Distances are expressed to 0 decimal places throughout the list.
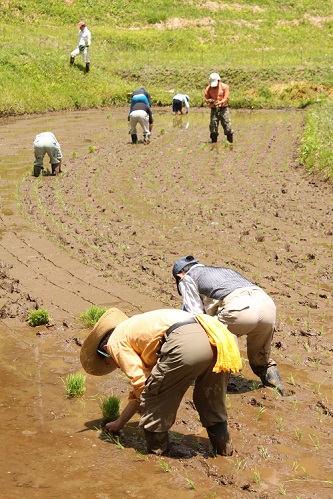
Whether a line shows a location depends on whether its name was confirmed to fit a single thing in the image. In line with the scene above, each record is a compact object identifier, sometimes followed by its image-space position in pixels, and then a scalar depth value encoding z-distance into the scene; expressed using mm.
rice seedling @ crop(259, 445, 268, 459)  4750
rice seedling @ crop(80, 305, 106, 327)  6980
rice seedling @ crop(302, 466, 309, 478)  4496
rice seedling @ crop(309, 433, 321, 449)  4891
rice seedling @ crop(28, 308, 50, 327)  7043
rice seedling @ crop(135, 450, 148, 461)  4692
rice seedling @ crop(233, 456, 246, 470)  4605
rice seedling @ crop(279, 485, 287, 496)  4270
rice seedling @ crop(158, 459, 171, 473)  4539
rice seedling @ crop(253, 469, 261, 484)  4414
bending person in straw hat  4426
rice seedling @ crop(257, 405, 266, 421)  5331
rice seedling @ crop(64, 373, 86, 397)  5586
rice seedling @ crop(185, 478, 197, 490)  4336
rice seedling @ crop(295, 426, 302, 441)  4987
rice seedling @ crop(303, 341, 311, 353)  6455
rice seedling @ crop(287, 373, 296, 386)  5867
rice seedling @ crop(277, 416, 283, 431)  5160
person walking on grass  25422
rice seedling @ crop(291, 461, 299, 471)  4587
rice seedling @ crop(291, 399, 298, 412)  5475
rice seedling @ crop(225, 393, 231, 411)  5503
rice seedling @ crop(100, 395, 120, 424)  5113
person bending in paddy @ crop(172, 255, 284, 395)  5383
